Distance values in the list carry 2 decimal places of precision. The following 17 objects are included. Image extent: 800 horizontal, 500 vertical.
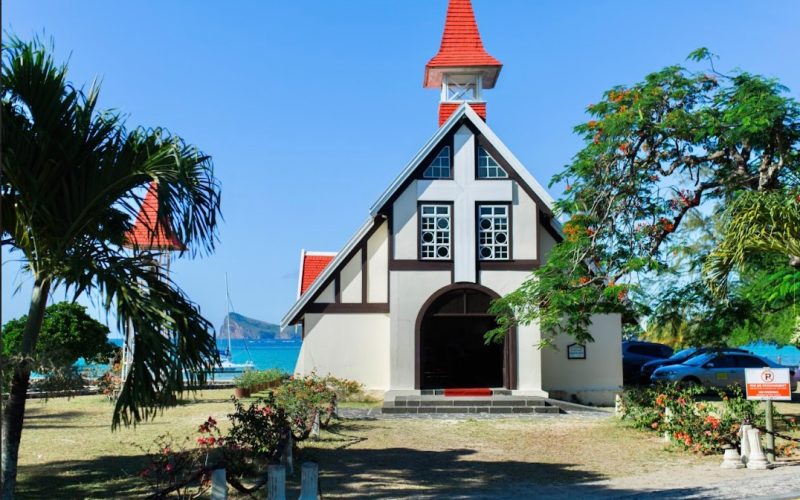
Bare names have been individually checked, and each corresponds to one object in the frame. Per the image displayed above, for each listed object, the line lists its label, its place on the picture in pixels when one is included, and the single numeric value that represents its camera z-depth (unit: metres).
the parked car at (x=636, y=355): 32.41
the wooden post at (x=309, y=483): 8.32
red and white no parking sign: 12.57
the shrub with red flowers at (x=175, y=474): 9.49
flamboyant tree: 16.17
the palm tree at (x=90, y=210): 8.77
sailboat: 64.94
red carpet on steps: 22.81
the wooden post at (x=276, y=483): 8.34
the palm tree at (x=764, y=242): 12.48
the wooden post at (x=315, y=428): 16.22
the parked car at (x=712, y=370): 26.69
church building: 23.16
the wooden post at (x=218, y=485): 8.13
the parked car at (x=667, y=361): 28.72
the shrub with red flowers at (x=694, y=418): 13.63
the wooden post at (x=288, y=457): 11.65
